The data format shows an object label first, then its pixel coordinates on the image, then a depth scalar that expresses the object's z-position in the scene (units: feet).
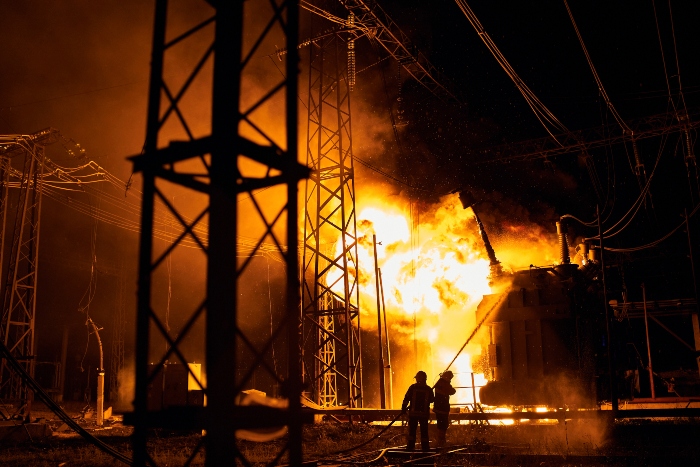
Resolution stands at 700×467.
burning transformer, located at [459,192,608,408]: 56.80
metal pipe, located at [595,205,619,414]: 44.66
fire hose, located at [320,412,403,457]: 46.16
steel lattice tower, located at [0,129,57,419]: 64.18
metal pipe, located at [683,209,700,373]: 72.11
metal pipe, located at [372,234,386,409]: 68.92
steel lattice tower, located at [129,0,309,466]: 20.11
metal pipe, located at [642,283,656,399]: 71.92
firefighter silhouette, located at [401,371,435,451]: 42.78
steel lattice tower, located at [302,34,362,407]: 61.77
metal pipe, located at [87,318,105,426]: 75.22
